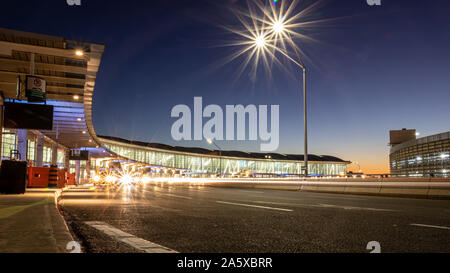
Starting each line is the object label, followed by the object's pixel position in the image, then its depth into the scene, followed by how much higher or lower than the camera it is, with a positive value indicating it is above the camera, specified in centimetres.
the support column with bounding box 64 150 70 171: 5777 +118
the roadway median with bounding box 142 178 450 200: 1611 -107
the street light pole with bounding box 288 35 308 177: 2579 +332
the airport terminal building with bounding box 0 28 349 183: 1555 +459
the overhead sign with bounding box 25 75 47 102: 1650 +343
